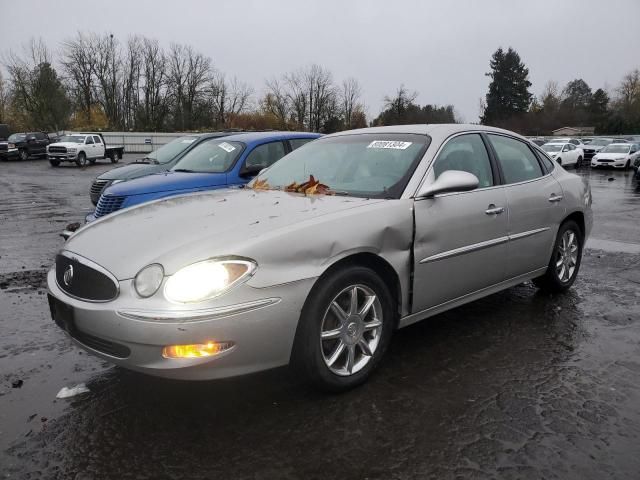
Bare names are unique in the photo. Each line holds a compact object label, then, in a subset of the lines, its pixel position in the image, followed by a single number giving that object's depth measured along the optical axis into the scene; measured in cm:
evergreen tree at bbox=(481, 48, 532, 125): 8475
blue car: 713
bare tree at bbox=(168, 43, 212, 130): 6488
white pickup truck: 2941
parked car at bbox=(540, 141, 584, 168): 2967
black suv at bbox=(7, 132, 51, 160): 3359
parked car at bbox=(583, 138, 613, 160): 3547
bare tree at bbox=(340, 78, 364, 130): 7806
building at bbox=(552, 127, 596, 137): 7381
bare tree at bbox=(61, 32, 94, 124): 6138
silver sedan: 273
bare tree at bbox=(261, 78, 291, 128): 7544
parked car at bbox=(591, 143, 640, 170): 2850
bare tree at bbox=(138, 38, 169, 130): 6481
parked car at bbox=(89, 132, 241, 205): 942
